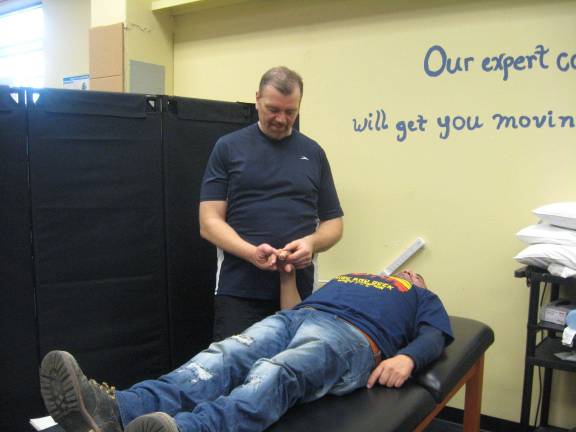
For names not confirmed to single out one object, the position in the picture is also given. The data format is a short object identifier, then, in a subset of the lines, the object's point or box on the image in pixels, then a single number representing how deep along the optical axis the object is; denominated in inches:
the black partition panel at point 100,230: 73.4
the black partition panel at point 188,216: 82.3
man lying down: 43.8
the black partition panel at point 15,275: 70.6
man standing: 65.1
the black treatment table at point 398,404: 45.8
